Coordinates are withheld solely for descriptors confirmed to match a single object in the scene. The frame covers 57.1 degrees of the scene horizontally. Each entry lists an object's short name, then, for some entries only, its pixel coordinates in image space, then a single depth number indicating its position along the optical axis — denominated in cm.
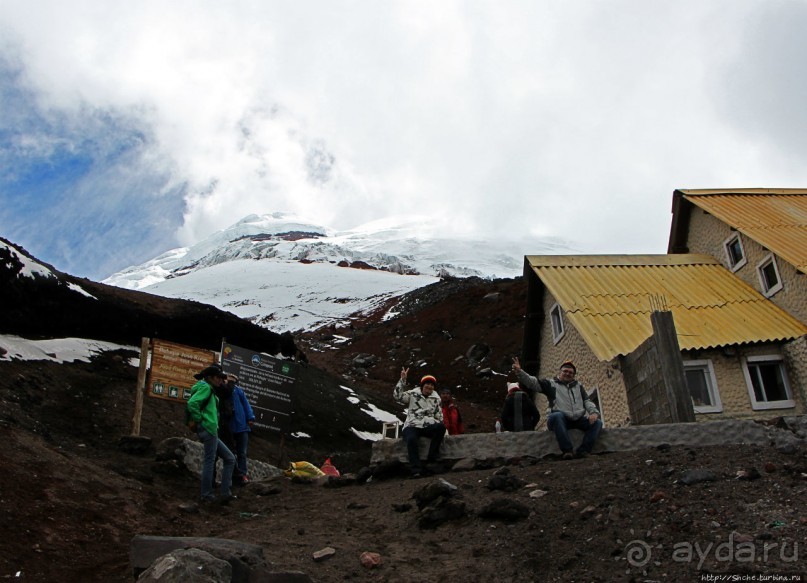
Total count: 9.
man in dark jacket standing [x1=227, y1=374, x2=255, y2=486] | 1071
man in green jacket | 943
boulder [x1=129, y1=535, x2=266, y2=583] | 570
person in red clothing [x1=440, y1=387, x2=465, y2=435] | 1242
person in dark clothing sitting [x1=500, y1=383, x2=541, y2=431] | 1169
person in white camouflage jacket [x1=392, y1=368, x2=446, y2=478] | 1016
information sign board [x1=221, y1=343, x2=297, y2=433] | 1388
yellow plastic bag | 1191
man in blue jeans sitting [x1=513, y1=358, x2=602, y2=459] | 994
